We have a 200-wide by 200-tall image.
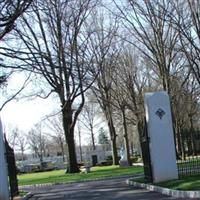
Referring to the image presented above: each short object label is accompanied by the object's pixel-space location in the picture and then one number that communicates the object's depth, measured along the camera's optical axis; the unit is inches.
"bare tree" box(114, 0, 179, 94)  1311.5
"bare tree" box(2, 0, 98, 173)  1453.0
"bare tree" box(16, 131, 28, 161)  4586.6
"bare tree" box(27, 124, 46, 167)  4418.8
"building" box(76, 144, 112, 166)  2793.3
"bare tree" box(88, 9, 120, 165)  1792.6
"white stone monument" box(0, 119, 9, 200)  773.9
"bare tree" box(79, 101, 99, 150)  2735.7
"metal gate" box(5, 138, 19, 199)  855.2
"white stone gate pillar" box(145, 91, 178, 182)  877.2
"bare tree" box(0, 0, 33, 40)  759.1
